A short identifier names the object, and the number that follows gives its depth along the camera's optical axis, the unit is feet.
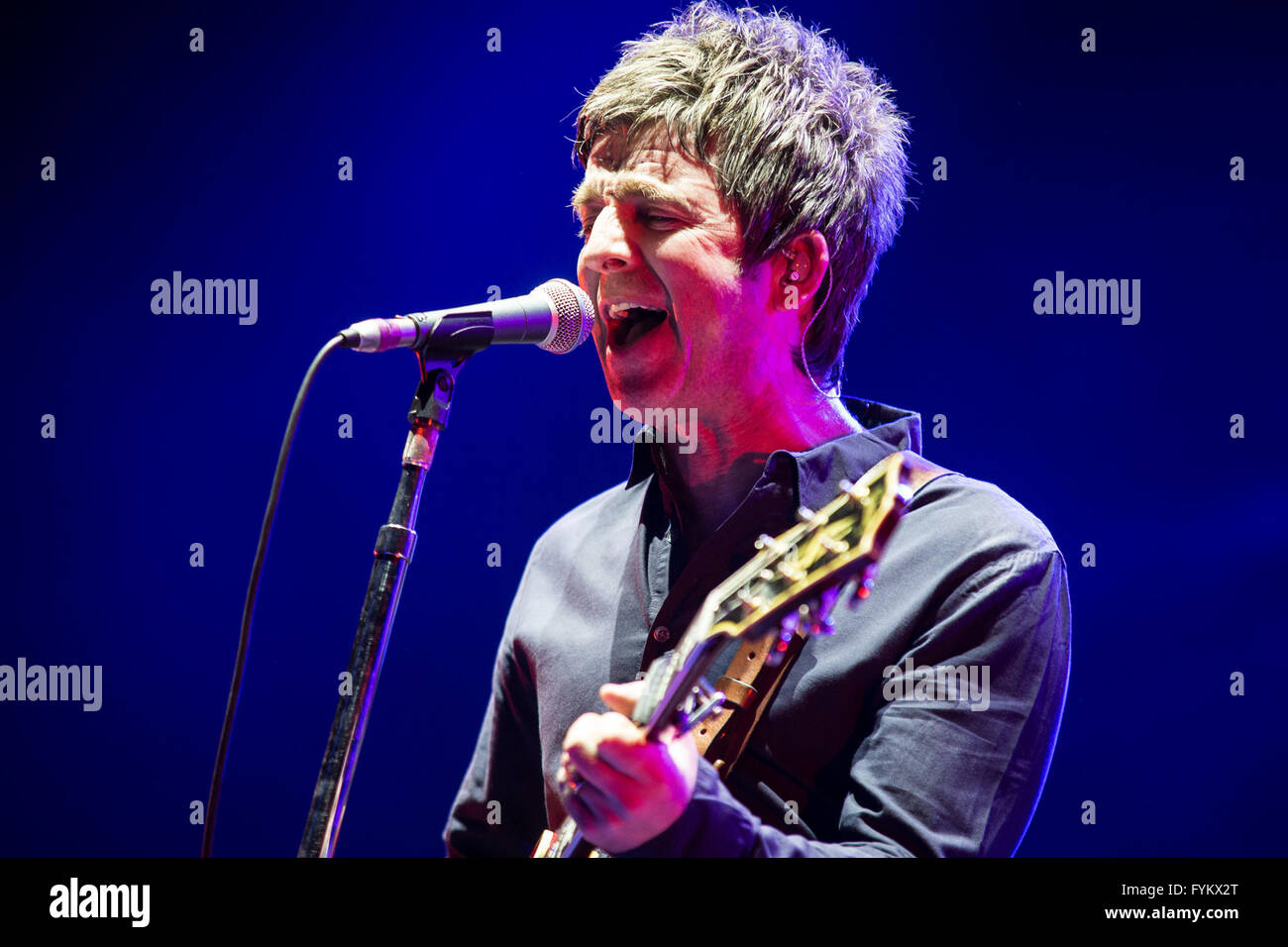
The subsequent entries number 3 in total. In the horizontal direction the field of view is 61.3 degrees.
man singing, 5.41
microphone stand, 5.26
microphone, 5.44
